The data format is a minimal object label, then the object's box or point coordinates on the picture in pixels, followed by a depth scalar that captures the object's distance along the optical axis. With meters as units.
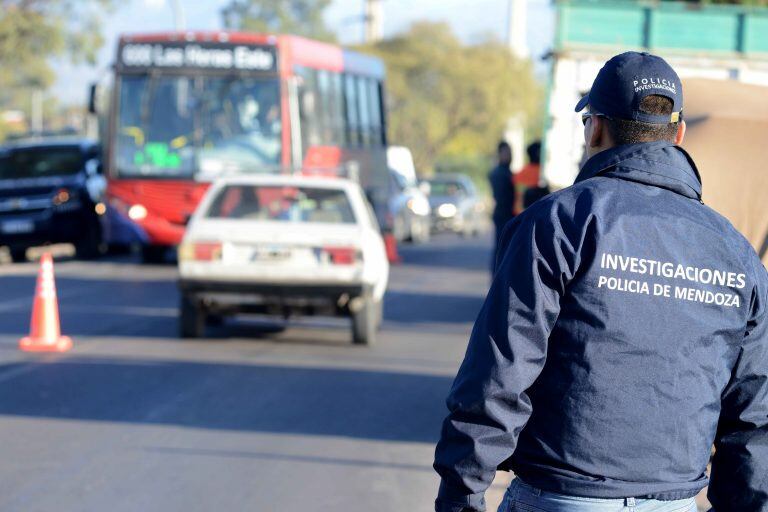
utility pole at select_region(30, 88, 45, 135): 79.56
